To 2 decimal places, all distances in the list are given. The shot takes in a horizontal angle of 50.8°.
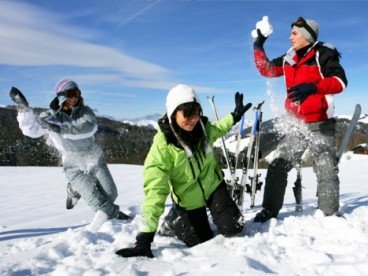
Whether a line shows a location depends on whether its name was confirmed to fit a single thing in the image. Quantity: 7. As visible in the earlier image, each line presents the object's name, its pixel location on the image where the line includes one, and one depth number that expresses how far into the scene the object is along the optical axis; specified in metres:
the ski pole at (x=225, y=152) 4.96
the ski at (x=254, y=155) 4.96
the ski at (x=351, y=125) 4.68
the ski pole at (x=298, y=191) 4.81
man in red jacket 4.10
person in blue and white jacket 5.12
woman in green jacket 3.46
